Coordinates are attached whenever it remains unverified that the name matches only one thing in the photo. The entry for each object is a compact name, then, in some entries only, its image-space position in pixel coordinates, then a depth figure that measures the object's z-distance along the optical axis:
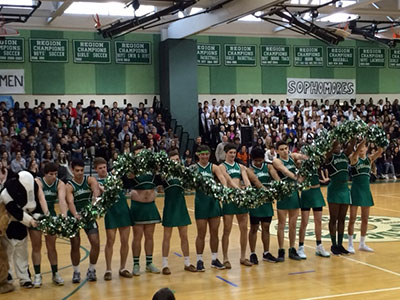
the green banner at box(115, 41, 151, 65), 24.38
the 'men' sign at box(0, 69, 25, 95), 22.56
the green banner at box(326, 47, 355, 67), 28.12
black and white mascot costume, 7.71
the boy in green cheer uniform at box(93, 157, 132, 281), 8.09
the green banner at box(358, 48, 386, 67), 28.78
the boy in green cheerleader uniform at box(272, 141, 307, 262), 8.94
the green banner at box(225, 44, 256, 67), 26.17
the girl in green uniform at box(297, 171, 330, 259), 9.09
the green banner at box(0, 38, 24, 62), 22.55
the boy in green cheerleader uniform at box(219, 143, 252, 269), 8.60
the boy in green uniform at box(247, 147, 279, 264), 8.76
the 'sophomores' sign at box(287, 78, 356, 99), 27.48
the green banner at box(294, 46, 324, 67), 27.58
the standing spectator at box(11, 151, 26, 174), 17.13
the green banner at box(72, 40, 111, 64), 23.75
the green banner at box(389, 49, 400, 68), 29.44
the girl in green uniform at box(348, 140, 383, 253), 9.38
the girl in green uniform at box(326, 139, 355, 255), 9.19
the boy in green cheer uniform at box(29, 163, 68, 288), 7.82
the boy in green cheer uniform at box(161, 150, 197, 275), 8.38
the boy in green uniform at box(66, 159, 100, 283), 7.88
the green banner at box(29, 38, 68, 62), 23.09
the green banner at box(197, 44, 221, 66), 25.66
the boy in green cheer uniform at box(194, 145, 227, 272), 8.45
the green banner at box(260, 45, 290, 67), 26.89
